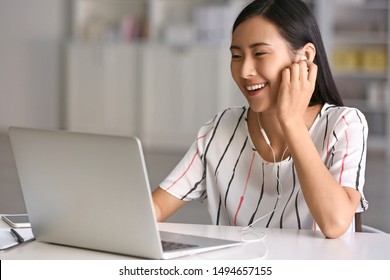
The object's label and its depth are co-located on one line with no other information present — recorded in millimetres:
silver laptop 3004
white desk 3099
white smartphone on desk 3374
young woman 3369
